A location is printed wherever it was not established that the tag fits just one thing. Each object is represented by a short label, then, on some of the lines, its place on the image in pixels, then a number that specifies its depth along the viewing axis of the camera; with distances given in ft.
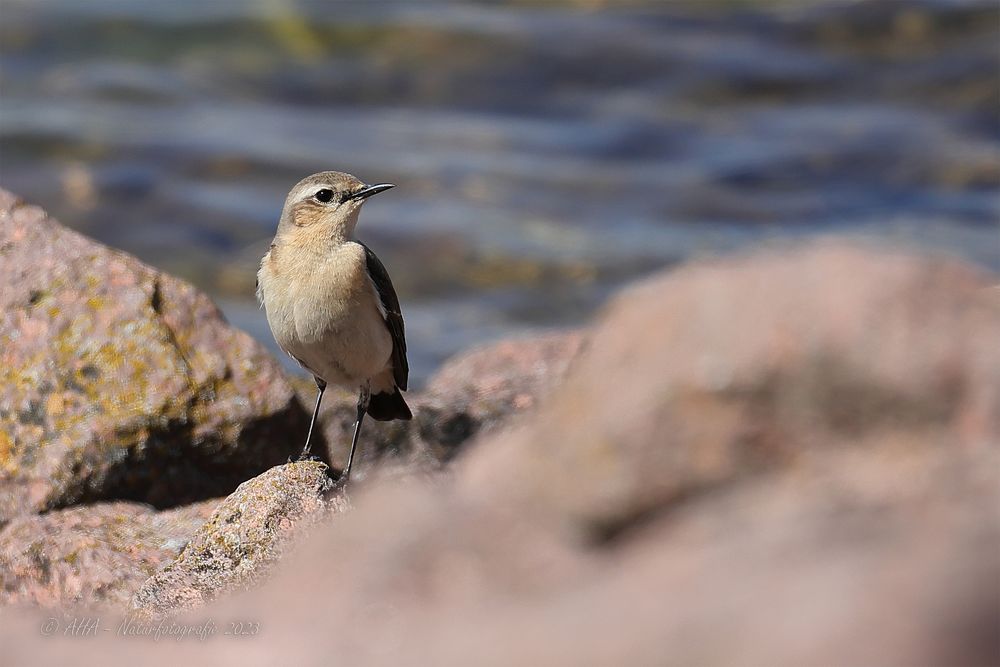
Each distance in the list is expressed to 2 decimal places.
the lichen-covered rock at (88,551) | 38.70
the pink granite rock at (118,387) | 43.83
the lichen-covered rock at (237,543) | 35.50
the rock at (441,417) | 55.57
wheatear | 49.19
